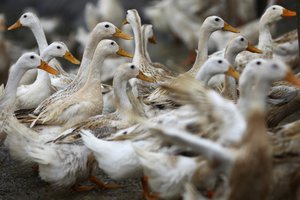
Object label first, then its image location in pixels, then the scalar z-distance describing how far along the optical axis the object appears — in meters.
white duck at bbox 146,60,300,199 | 9.62
